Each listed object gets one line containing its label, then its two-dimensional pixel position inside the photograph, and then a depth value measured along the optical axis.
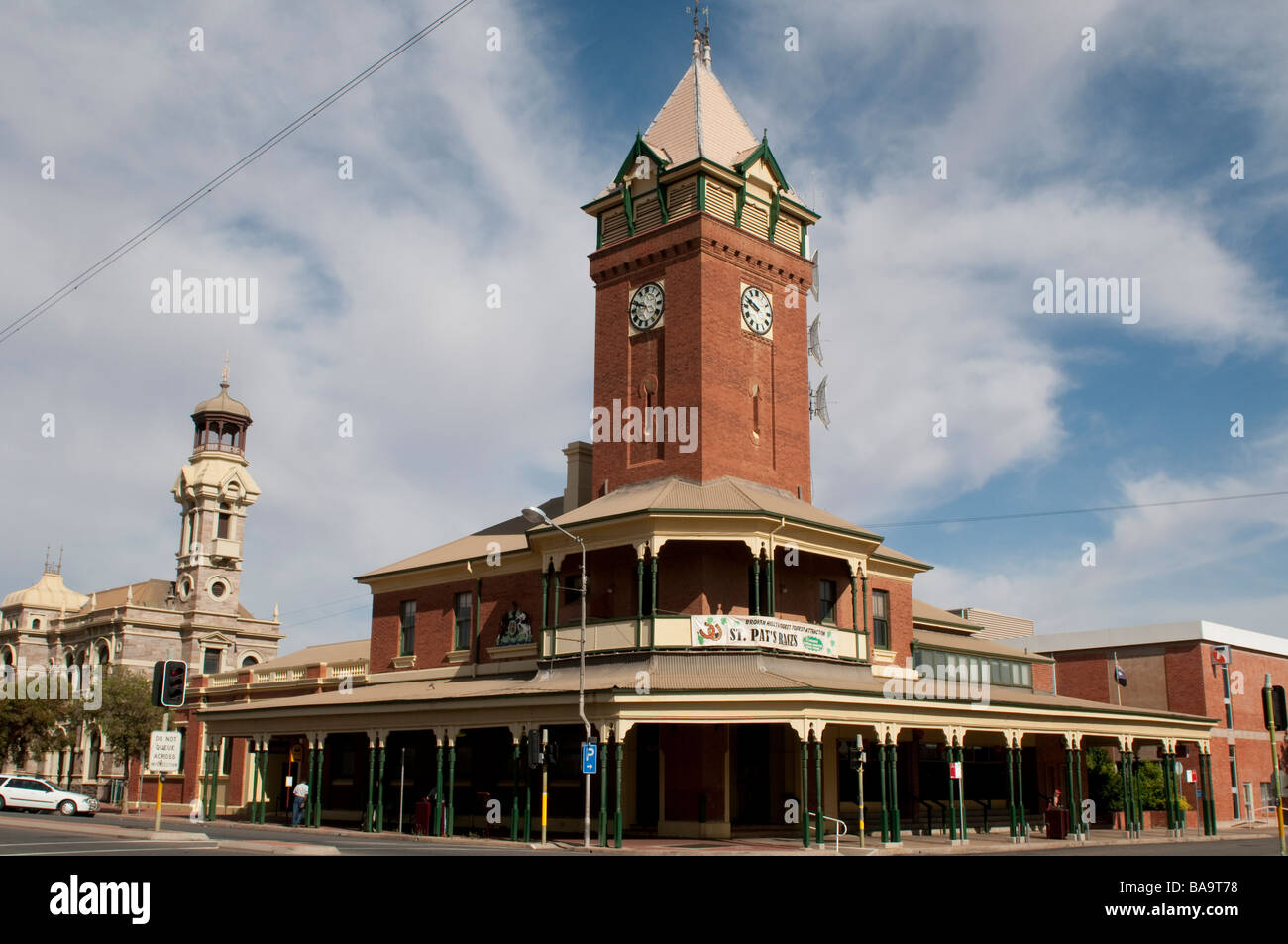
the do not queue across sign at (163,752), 25.67
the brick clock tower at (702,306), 37.66
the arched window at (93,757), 80.46
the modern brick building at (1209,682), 57.59
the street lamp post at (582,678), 28.41
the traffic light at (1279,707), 22.15
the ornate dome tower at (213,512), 85.75
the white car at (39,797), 48.47
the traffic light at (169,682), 23.61
